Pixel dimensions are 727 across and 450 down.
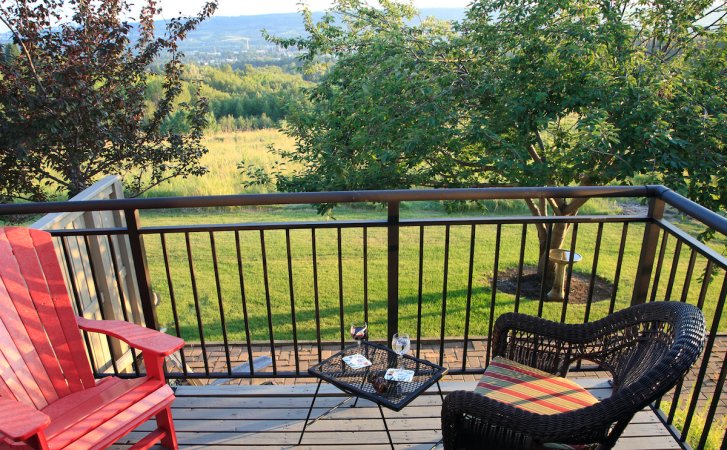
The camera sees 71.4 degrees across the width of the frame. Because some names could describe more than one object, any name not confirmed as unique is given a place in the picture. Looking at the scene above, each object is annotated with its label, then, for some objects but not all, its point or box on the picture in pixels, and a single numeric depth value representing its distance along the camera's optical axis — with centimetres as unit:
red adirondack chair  197
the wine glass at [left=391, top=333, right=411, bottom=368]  240
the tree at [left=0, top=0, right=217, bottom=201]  568
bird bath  757
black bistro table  206
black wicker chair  153
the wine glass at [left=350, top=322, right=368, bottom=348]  247
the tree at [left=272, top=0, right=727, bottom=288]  530
